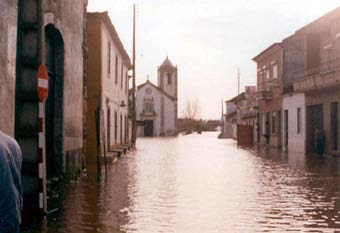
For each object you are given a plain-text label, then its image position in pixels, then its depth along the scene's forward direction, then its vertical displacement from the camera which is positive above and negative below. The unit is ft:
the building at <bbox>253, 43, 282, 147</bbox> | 127.65 +7.72
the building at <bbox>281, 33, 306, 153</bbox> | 106.73 +5.51
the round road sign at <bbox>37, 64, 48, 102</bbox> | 27.73 +2.27
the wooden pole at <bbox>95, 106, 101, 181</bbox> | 48.61 -0.68
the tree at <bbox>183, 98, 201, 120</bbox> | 438.81 +13.18
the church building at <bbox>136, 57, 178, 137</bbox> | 269.03 +8.47
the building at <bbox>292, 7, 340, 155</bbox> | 90.27 +7.95
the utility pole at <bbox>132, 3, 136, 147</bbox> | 131.54 +11.28
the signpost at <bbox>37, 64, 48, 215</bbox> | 27.66 -0.34
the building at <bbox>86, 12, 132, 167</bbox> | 69.67 +6.98
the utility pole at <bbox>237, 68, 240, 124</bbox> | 225.31 +7.18
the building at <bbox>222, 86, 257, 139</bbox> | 168.78 +5.68
